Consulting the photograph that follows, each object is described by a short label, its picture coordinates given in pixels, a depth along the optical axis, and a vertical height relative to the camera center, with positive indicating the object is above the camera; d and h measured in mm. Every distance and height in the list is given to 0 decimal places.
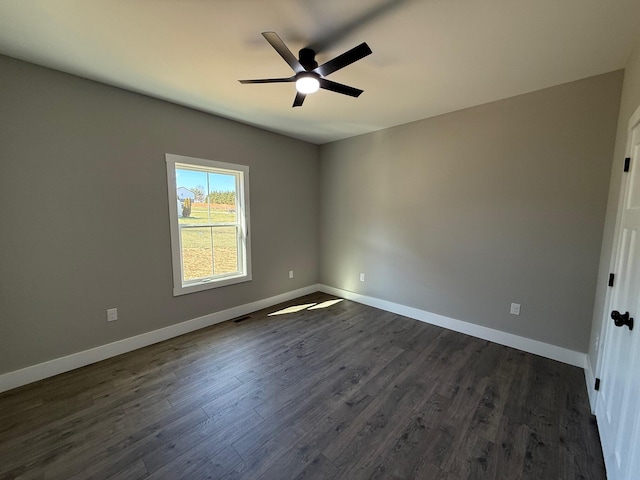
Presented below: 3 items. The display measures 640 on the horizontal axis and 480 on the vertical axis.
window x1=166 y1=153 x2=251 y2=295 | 2965 -98
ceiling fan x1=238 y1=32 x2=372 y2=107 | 1521 +988
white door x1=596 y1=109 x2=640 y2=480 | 1178 -741
